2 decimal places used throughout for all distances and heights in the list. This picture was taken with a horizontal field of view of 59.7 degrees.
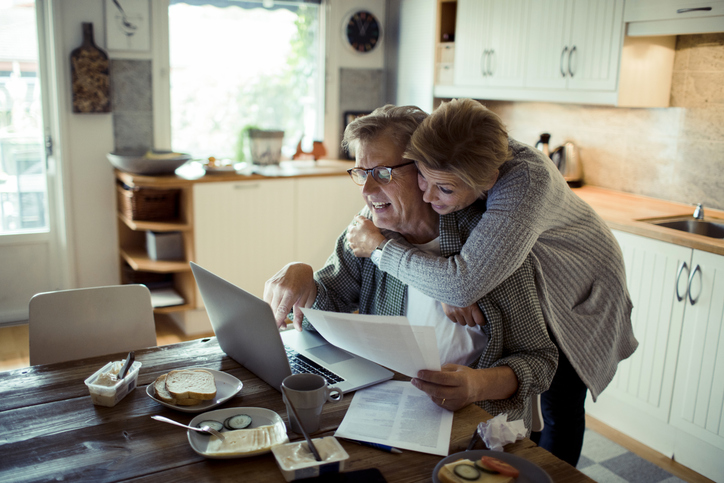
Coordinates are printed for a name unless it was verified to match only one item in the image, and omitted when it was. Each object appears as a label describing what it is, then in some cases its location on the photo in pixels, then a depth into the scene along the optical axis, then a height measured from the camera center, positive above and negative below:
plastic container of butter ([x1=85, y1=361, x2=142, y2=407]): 1.28 -0.57
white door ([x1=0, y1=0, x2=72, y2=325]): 3.54 -0.40
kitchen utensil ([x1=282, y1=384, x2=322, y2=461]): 1.07 -0.56
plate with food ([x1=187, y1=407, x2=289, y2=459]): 1.11 -0.59
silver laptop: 1.31 -0.54
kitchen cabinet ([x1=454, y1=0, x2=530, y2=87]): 3.30 +0.40
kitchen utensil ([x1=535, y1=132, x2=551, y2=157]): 3.46 -0.13
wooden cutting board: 3.51 +0.15
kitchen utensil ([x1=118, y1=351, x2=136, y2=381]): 1.35 -0.56
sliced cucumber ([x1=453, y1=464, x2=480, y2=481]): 1.02 -0.57
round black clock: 4.34 +0.55
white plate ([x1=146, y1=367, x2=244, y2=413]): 1.27 -0.59
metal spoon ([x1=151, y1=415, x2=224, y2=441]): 1.15 -0.58
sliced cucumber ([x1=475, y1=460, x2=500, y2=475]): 1.03 -0.57
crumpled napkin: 1.15 -0.57
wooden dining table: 1.07 -0.61
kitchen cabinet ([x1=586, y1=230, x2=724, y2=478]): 2.28 -0.87
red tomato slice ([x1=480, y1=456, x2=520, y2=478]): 1.02 -0.56
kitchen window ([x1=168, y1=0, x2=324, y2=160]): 3.97 +0.23
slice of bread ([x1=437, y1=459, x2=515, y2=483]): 1.01 -0.57
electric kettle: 3.38 -0.23
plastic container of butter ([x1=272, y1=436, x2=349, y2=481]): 1.04 -0.58
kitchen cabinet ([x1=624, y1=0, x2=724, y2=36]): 2.38 +0.41
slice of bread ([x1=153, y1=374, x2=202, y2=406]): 1.28 -0.58
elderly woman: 1.37 -0.32
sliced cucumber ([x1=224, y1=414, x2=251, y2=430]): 1.20 -0.59
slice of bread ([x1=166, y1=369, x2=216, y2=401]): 1.28 -0.57
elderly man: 1.37 -0.46
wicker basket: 3.48 -0.54
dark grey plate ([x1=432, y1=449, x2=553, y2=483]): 1.03 -0.57
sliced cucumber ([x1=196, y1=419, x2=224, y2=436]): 1.18 -0.59
